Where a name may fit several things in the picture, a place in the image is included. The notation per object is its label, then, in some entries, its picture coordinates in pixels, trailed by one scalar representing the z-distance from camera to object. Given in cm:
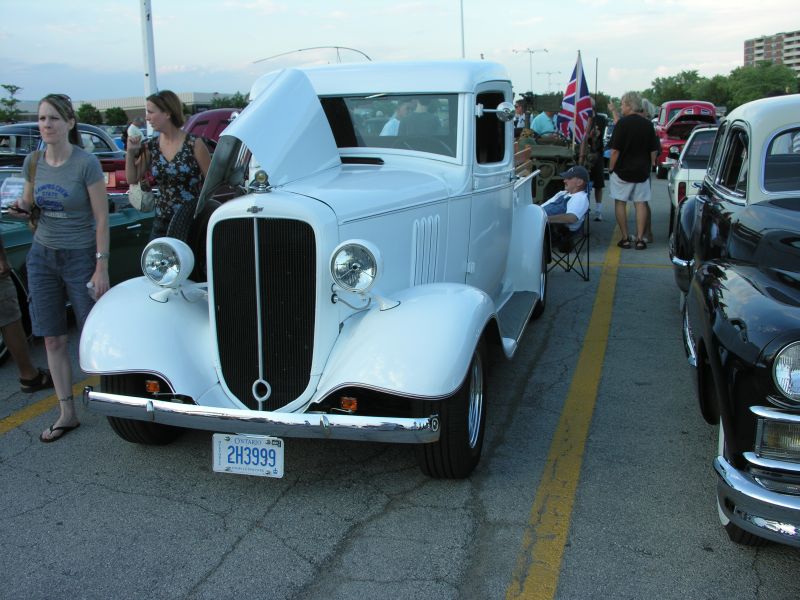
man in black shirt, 1002
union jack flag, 1198
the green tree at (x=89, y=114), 6114
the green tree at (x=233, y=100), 7157
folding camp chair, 797
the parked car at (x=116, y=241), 590
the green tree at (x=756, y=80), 8374
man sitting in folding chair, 775
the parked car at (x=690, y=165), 928
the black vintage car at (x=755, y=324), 267
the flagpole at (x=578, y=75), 1219
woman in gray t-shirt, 434
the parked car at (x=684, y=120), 2176
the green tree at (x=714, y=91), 9181
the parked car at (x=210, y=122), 1197
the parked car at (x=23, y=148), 948
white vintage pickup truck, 337
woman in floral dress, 489
